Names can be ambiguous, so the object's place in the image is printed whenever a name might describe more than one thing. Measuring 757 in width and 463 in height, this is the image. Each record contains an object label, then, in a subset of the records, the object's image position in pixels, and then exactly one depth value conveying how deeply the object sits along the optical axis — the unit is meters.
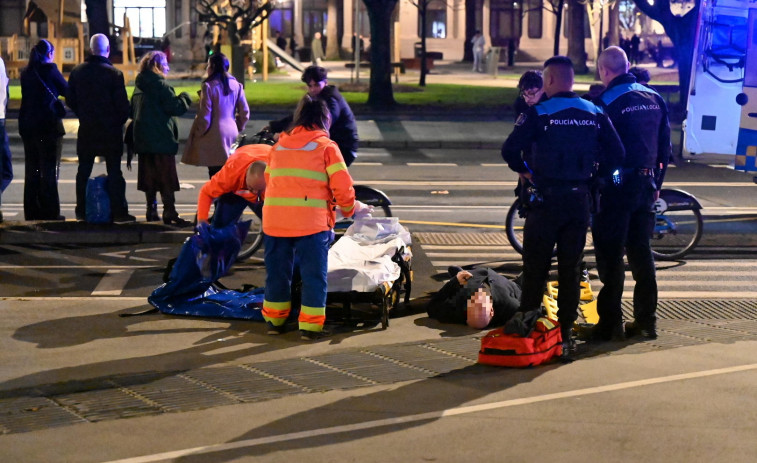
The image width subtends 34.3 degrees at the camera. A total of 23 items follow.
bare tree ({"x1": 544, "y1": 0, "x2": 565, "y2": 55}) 52.20
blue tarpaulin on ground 8.52
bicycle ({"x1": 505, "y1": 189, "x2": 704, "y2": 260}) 10.97
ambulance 15.30
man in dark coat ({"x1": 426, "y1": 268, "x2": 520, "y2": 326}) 8.25
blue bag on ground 11.60
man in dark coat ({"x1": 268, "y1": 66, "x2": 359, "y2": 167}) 9.83
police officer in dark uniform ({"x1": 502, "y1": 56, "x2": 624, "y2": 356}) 7.36
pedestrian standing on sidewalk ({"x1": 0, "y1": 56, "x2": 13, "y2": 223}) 11.57
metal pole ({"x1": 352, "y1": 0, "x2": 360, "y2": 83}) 36.33
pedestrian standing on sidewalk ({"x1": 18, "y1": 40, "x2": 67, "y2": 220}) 11.61
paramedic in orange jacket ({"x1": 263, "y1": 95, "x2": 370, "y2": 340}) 7.79
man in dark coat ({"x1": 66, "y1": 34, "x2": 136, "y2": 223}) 11.45
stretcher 8.20
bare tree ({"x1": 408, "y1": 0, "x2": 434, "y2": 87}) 39.35
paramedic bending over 8.57
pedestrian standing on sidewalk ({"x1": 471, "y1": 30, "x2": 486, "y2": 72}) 54.81
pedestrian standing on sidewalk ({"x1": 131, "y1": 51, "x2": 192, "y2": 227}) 11.48
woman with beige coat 11.42
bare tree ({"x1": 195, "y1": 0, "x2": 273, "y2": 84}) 35.25
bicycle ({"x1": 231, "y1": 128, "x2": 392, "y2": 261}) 10.03
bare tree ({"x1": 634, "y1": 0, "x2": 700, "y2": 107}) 28.03
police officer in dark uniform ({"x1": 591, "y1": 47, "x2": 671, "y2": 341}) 7.85
